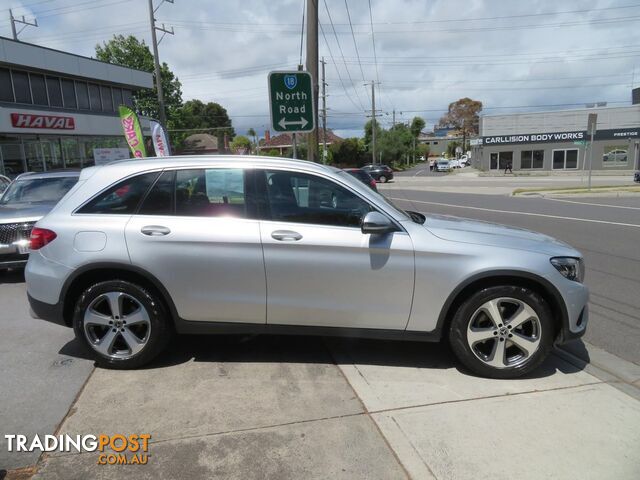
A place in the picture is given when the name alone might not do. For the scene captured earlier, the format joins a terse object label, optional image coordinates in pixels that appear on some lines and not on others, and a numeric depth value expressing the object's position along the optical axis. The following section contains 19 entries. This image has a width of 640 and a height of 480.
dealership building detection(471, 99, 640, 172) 46.03
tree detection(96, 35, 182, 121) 53.78
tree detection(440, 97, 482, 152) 108.06
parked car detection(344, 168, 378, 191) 18.11
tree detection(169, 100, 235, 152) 87.62
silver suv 3.65
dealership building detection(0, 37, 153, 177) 22.48
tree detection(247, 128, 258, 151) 81.97
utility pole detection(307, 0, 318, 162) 9.20
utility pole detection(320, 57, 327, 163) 48.14
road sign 7.13
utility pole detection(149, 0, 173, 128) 28.14
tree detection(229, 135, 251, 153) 75.52
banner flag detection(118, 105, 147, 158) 14.91
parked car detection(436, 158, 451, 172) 67.50
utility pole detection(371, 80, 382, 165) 63.46
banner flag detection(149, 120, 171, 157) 15.48
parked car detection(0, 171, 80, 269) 6.78
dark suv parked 38.62
